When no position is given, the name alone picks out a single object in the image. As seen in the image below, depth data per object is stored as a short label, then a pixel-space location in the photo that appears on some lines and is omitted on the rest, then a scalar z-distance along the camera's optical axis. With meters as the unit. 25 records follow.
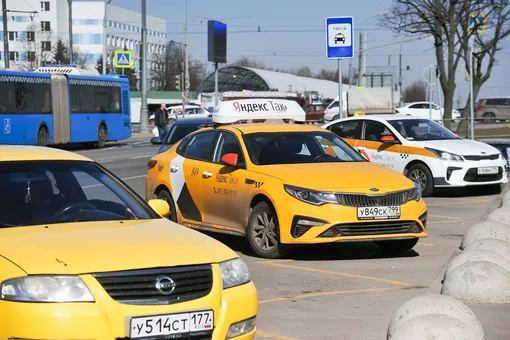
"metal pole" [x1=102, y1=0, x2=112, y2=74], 73.12
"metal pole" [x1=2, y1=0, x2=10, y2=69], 52.29
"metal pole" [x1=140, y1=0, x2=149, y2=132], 49.59
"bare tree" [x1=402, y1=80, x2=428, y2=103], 162.15
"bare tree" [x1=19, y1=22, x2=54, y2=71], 102.36
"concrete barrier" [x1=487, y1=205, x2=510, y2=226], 11.72
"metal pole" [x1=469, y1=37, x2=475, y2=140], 22.28
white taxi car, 17.16
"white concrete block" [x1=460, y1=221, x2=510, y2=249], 10.12
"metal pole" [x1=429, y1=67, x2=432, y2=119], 29.24
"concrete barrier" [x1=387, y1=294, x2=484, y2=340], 5.92
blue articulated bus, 32.81
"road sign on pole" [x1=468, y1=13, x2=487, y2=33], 41.49
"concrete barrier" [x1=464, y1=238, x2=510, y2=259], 8.77
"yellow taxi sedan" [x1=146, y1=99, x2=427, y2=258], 9.89
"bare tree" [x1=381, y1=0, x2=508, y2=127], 42.06
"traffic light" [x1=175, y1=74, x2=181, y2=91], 63.51
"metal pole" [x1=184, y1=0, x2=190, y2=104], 81.56
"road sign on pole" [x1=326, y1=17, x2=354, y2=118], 18.33
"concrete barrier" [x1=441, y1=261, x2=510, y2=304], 7.78
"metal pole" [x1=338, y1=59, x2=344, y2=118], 18.35
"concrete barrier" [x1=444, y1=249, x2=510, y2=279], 8.25
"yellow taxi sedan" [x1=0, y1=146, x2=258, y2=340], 4.99
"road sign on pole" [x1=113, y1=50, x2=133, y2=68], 61.24
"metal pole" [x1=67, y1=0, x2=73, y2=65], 55.16
